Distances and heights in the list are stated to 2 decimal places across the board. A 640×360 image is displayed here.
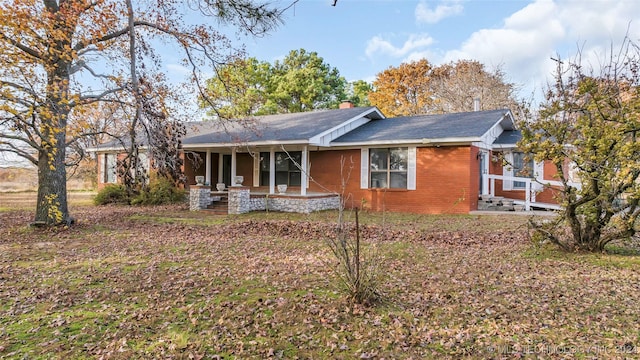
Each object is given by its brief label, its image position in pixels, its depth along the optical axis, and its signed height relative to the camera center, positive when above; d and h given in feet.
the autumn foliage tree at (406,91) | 97.25 +25.00
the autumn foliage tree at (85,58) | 24.36 +9.79
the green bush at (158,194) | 53.98 -1.90
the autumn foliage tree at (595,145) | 18.07 +2.10
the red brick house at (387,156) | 42.50 +3.48
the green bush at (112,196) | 56.29 -2.36
